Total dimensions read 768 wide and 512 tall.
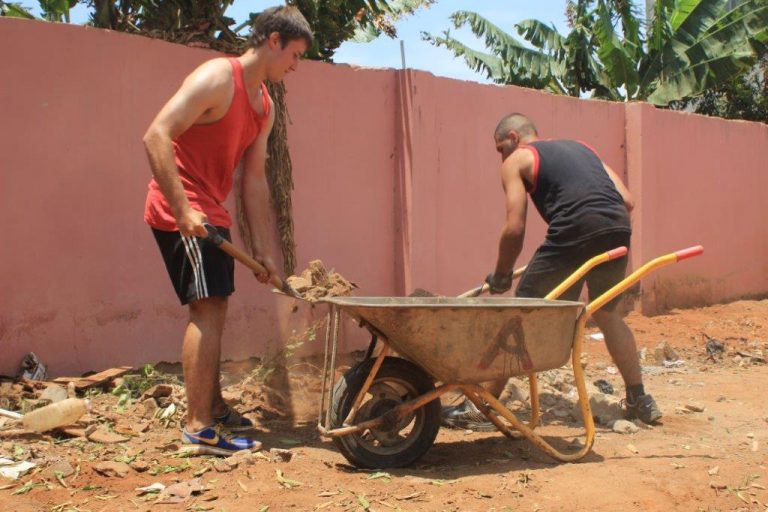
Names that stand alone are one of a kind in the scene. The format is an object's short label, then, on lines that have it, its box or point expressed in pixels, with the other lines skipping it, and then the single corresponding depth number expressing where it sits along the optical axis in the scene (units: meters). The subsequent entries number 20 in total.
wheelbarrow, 3.44
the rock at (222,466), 3.53
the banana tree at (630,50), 13.70
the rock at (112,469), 3.50
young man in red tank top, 3.58
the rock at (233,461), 3.56
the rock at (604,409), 4.74
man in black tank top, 4.38
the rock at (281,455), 3.70
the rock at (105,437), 3.95
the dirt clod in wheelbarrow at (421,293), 5.15
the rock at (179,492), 3.20
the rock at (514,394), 5.12
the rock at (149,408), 4.39
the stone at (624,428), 4.46
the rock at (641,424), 4.59
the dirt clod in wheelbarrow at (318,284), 4.68
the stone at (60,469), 3.45
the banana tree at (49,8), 8.19
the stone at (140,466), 3.57
